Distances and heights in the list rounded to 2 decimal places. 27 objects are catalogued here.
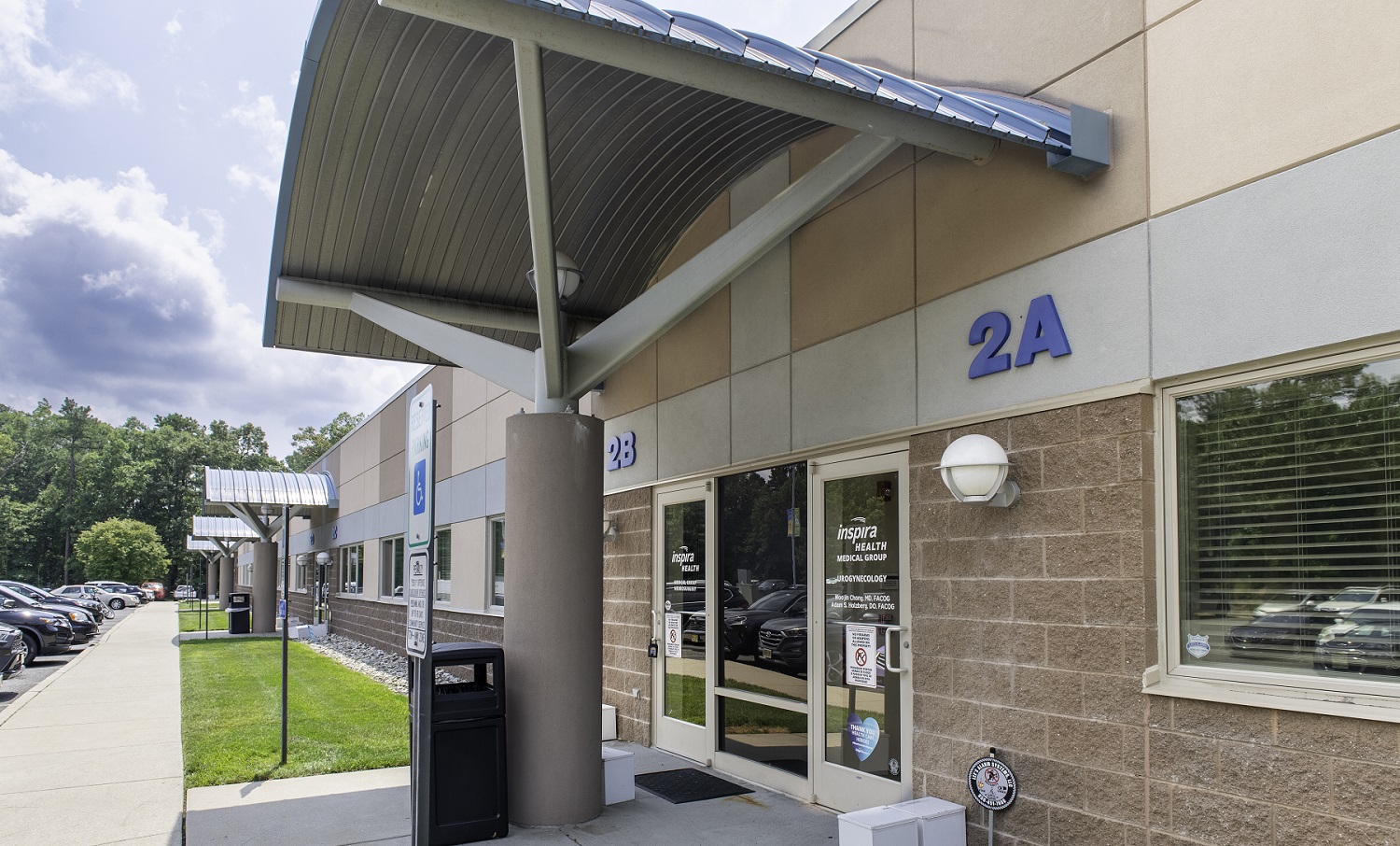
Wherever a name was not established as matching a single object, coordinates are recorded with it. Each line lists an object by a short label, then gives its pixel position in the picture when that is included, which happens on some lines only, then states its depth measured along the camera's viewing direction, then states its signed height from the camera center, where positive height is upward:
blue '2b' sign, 10.16 +0.41
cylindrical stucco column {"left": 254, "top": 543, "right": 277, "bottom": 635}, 29.34 -2.95
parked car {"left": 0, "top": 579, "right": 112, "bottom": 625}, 28.10 -3.19
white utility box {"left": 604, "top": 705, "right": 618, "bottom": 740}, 9.93 -2.35
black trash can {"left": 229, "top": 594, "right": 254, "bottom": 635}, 28.08 -3.62
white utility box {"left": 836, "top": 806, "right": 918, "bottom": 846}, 5.00 -1.75
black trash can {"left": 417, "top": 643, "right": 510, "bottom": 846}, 6.41 -1.79
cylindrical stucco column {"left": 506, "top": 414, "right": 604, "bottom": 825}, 6.78 -0.91
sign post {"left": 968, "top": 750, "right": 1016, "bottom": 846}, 5.22 -1.58
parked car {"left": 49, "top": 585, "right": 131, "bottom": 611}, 43.25 -4.90
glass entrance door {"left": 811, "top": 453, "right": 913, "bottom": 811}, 6.37 -0.98
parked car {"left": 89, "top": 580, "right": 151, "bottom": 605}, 53.57 -5.51
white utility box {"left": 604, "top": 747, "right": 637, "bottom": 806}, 7.19 -2.12
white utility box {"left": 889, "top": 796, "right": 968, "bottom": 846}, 5.27 -1.80
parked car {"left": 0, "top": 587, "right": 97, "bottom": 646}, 23.95 -3.33
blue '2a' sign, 5.21 +0.84
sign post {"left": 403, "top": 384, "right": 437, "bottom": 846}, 4.95 -0.49
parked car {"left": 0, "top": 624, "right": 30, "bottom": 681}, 14.43 -2.40
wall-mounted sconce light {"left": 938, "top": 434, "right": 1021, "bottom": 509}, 5.29 +0.09
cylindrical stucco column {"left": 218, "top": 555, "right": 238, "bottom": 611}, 45.22 -4.09
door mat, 7.49 -2.34
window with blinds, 3.93 -0.14
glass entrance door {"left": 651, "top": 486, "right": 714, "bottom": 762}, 8.73 -1.23
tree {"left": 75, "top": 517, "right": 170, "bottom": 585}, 67.31 -4.23
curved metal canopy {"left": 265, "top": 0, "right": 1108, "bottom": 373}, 4.69 +2.31
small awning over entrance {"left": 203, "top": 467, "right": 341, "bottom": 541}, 25.06 -0.04
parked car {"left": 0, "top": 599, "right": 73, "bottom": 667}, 19.45 -2.81
